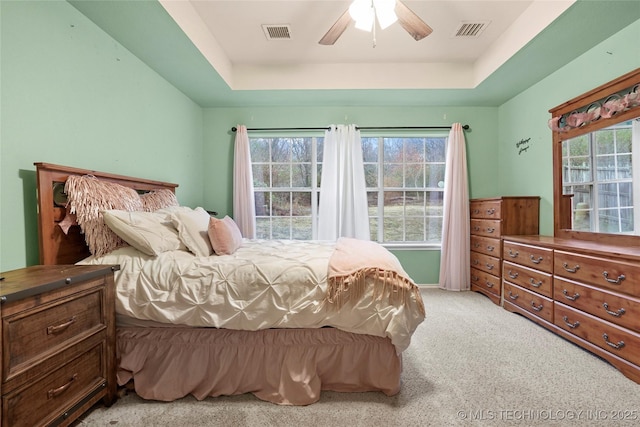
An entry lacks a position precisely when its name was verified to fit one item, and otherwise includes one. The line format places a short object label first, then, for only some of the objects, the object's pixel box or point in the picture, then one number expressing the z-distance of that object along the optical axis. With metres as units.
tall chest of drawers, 2.91
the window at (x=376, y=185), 3.73
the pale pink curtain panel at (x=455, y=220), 3.42
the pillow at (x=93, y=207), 1.59
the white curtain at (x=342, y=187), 3.49
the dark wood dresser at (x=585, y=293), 1.67
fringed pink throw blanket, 1.45
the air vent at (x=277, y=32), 2.43
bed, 1.47
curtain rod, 3.56
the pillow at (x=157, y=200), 2.17
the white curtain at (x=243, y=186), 3.52
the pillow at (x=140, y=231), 1.64
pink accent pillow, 1.98
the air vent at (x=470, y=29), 2.38
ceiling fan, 1.74
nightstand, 0.98
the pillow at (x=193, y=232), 1.89
